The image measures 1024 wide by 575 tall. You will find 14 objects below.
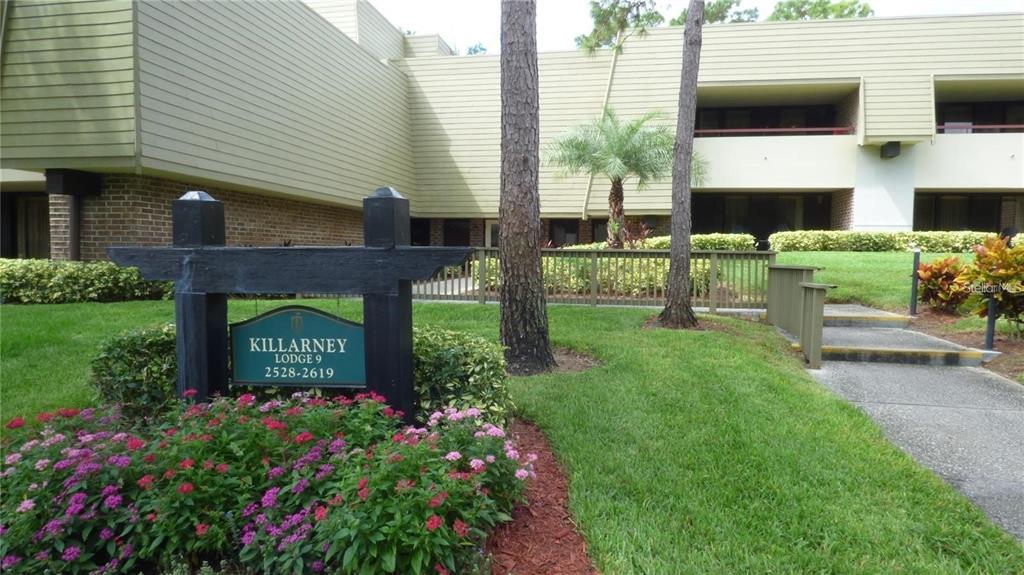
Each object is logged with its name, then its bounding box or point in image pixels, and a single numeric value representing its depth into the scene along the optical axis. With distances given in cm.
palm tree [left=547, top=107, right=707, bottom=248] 1406
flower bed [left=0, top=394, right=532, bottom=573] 220
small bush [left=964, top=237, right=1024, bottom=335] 677
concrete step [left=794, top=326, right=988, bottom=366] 647
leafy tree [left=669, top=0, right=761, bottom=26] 3112
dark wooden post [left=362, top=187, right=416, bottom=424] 302
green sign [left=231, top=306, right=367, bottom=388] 316
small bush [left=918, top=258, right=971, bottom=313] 848
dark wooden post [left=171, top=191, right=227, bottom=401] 320
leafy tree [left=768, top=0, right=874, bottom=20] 3297
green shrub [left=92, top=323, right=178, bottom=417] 378
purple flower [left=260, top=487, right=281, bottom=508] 235
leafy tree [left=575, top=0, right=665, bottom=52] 878
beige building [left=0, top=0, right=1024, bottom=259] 947
